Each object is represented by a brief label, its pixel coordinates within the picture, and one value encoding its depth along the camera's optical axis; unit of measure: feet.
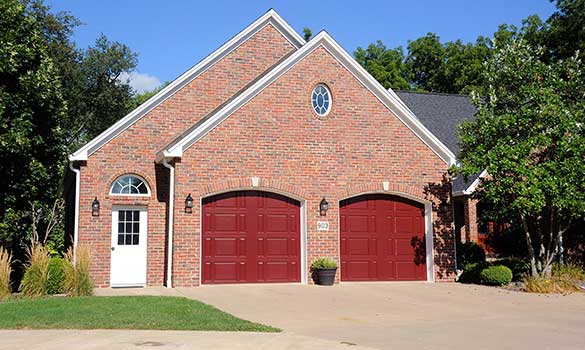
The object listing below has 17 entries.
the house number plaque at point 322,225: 57.88
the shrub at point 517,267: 59.82
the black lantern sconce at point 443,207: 62.28
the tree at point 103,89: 115.44
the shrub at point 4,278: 47.70
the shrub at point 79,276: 47.34
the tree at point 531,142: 54.13
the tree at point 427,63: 160.25
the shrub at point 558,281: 53.52
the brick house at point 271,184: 55.31
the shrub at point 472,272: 60.49
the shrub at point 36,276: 48.26
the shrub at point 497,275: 56.90
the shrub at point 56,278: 48.96
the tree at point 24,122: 63.00
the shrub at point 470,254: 67.92
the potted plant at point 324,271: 56.03
